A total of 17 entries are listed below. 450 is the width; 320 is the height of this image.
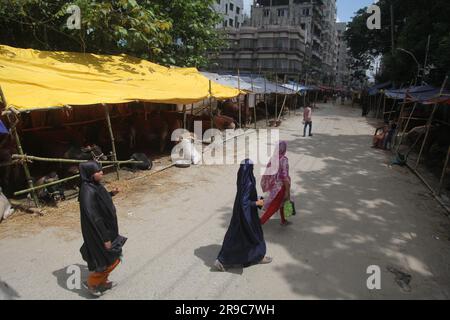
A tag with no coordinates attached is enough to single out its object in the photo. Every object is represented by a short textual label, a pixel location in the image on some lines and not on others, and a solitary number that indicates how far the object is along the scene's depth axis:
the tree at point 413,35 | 14.99
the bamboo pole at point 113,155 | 8.23
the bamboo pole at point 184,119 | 12.67
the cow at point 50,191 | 6.82
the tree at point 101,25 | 10.05
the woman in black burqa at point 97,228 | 3.73
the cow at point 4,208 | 6.05
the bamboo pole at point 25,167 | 6.16
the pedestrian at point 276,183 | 5.86
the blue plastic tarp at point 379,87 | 31.29
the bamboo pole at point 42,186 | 6.27
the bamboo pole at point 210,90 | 12.70
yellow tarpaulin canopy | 6.90
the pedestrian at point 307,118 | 16.98
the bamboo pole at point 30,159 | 6.23
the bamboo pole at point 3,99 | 6.07
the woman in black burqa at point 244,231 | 4.71
